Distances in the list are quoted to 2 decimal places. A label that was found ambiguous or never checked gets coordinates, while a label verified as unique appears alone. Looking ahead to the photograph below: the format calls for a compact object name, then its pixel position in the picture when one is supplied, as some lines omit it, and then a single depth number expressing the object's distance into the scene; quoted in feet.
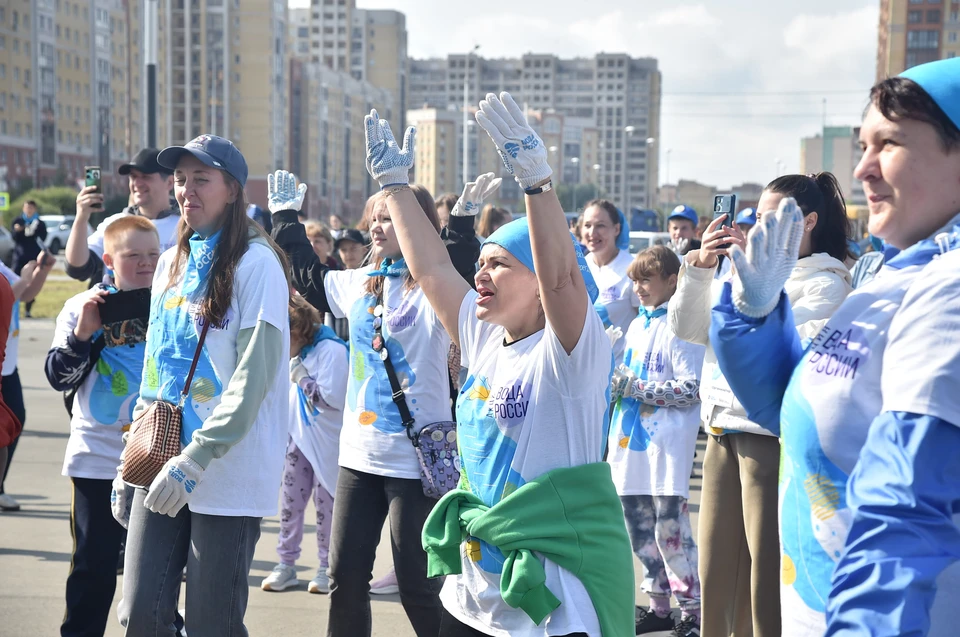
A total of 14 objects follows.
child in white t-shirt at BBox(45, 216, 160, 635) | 14.05
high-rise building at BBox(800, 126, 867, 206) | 411.34
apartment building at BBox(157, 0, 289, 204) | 360.69
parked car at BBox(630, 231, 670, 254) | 94.43
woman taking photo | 12.81
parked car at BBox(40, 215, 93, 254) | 143.13
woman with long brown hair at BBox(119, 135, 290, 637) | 11.32
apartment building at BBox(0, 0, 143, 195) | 287.89
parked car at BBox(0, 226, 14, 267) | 94.12
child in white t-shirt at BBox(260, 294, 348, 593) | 19.43
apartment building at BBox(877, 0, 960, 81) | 371.15
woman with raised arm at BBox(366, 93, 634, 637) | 9.48
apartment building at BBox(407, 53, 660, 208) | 623.36
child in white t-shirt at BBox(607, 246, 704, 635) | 17.67
